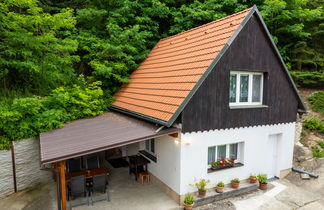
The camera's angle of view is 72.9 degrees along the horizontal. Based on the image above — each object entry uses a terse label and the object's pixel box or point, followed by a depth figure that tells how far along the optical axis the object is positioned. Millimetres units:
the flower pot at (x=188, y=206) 7199
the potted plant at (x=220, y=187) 8117
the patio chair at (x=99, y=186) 7715
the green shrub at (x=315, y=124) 13481
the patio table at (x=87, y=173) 8027
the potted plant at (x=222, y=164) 8367
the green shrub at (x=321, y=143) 12319
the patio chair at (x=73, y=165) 9445
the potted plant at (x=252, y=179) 8992
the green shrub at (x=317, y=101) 14875
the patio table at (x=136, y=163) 9438
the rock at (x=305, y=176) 10114
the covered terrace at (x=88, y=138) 6129
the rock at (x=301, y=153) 11708
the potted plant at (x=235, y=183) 8508
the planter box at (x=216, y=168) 8281
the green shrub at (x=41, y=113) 8258
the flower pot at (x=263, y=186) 8977
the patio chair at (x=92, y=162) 9625
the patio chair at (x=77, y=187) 7316
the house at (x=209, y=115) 7398
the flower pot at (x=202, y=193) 7728
